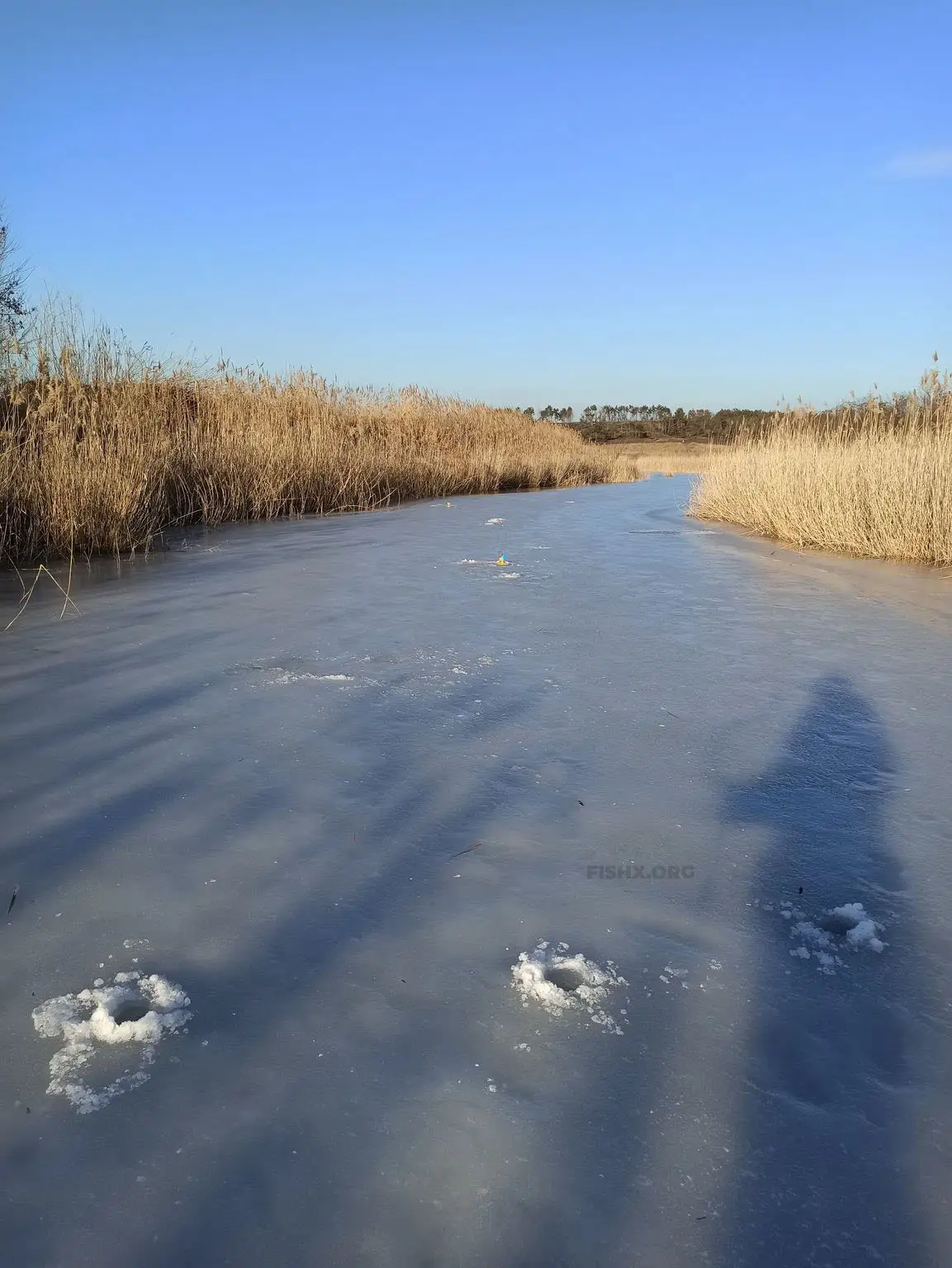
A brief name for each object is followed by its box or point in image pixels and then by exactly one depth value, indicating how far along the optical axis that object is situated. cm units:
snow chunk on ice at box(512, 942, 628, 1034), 126
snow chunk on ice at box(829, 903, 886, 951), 144
